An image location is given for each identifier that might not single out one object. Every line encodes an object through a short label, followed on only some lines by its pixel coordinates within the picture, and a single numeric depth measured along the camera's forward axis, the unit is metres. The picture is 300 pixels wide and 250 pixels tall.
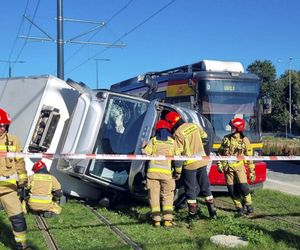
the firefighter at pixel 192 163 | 5.69
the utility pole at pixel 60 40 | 11.73
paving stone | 4.43
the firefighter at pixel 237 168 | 6.31
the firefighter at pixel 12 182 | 4.24
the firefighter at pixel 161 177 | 5.42
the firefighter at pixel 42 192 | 6.00
